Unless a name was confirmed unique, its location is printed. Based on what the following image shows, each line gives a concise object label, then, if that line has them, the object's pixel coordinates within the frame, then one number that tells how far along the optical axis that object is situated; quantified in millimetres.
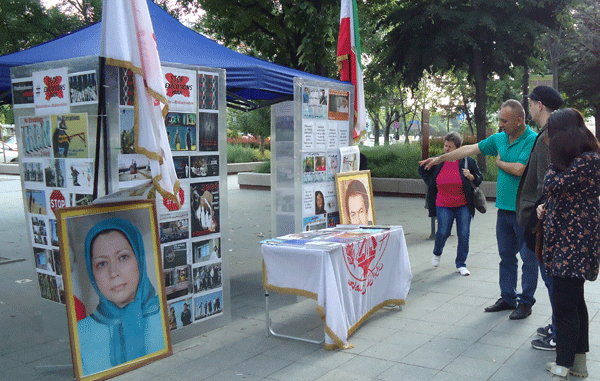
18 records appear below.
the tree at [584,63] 22391
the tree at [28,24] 11852
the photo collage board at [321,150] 5766
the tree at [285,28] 12031
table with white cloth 4281
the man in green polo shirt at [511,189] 4816
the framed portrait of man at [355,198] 6145
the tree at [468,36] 14125
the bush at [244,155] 28881
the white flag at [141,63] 3707
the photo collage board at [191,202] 4406
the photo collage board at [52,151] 4051
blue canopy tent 5145
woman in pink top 6746
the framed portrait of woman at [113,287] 3676
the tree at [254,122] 22803
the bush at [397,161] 16984
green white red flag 6609
